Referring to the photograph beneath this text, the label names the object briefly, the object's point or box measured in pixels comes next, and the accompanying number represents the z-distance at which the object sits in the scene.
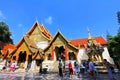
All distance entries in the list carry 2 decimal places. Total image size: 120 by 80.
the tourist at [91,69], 4.80
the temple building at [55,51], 10.57
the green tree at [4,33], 17.96
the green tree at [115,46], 12.65
